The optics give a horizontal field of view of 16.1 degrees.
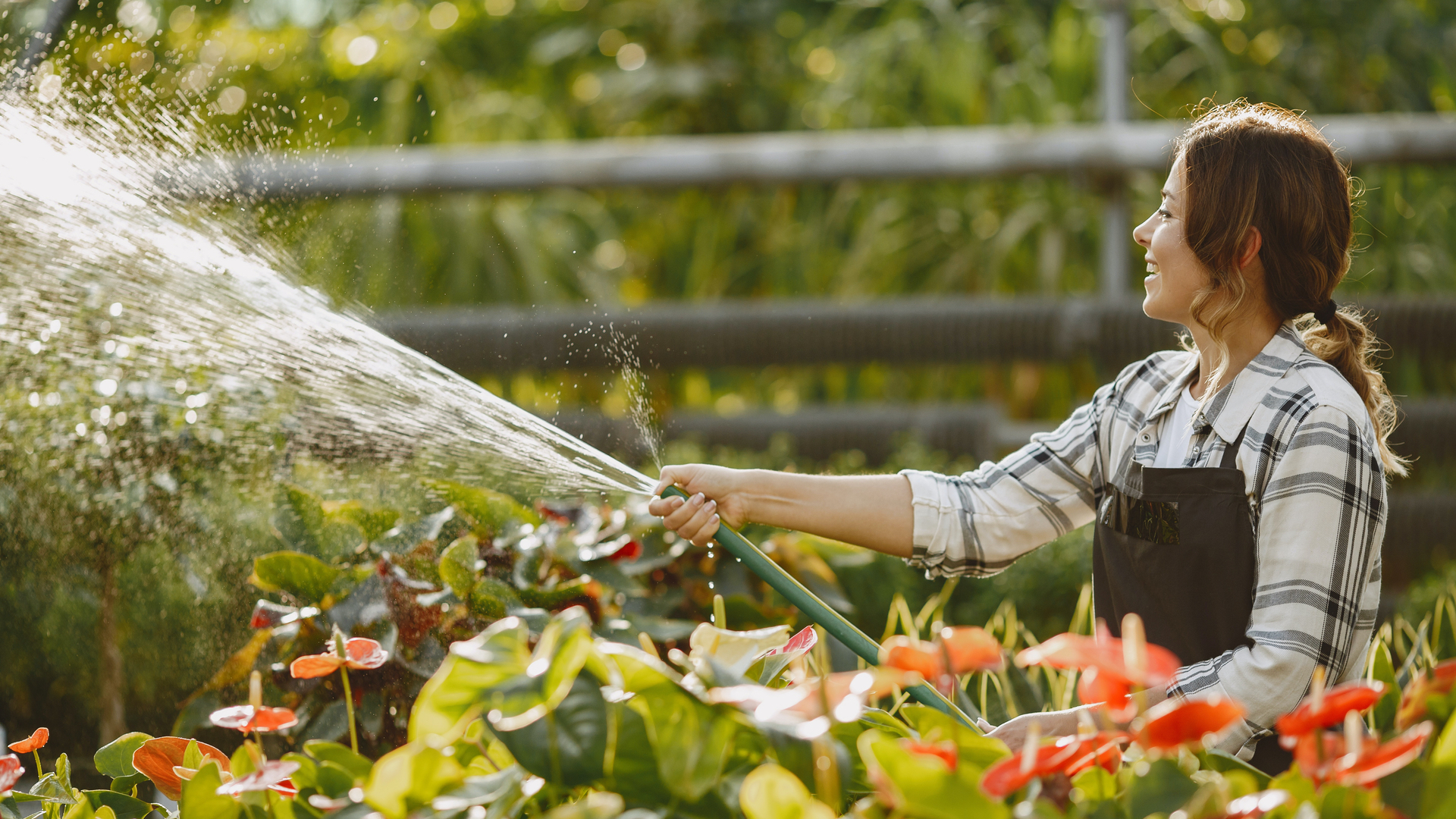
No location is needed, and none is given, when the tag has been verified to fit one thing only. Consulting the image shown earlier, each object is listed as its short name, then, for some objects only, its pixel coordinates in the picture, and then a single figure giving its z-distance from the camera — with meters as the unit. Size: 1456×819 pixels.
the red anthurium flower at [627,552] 4.55
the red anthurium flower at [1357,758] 3.62
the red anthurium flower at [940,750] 3.66
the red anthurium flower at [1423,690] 3.70
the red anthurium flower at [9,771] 3.84
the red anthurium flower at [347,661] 3.88
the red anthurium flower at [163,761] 3.88
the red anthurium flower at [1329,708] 3.63
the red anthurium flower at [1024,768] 3.63
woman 4.00
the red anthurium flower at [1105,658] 3.63
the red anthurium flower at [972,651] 3.66
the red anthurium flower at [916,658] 3.66
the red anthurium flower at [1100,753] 3.70
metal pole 7.63
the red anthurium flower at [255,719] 3.82
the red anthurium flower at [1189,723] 3.62
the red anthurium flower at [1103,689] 3.65
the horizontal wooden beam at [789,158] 7.01
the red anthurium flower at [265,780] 3.74
